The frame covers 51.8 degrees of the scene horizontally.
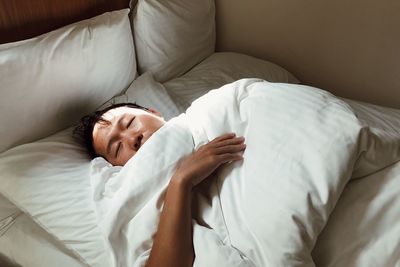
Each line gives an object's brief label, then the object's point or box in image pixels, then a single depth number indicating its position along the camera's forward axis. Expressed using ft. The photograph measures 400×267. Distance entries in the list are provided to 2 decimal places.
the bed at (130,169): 2.75
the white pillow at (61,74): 3.90
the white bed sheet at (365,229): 2.67
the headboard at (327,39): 5.81
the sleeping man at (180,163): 2.86
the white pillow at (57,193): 3.35
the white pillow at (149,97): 4.95
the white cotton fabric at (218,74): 5.42
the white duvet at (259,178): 2.71
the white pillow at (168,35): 5.51
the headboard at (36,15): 4.17
